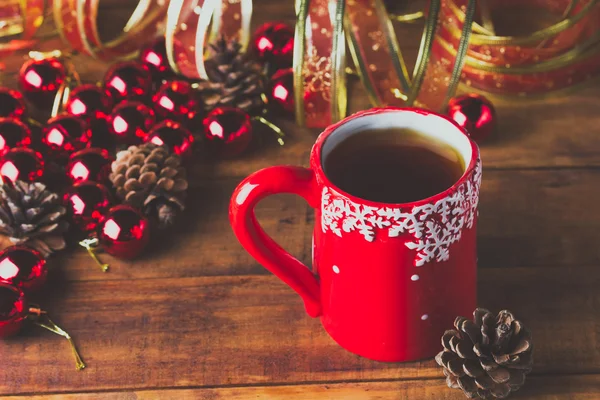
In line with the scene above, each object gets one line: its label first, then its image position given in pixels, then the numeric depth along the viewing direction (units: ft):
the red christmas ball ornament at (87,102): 2.81
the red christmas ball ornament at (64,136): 2.74
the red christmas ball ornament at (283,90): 2.82
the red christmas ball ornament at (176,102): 2.81
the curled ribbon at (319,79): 2.76
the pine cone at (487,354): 2.25
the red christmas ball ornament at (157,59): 2.95
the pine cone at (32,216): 2.57
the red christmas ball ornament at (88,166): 2.66
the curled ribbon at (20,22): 3.07
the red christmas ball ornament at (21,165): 2.66
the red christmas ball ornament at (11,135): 2.75
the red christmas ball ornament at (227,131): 2.73
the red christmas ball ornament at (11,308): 2.41
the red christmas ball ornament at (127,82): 2.85
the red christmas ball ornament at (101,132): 2.82
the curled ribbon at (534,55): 2.80
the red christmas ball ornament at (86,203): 2.59
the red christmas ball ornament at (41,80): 2.90
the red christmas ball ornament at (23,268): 2.48
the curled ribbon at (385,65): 2.76
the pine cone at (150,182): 2.62
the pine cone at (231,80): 2.81
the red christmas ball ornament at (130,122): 2.75
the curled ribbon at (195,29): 2.86
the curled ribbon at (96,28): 3.01
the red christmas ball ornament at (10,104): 2.83
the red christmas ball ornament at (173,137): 2.71
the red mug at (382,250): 2.17
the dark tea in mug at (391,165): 2.29
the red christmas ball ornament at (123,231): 2.53
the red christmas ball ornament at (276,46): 2.94
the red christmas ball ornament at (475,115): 2.73
